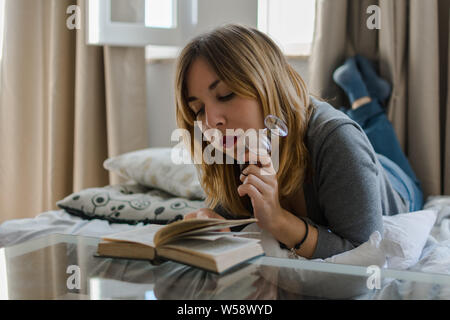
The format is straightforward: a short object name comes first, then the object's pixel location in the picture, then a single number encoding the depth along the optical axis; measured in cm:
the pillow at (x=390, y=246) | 93
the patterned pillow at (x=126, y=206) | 150
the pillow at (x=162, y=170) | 167
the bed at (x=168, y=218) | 96
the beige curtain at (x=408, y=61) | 189
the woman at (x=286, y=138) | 97
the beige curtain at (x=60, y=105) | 244
